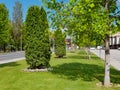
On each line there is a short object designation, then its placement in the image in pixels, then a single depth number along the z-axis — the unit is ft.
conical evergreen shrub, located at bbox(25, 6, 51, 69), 21.78
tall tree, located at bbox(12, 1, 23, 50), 95.78
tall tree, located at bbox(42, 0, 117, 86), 14.22
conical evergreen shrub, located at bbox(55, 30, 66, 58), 40.37
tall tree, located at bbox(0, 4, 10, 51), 65.72
